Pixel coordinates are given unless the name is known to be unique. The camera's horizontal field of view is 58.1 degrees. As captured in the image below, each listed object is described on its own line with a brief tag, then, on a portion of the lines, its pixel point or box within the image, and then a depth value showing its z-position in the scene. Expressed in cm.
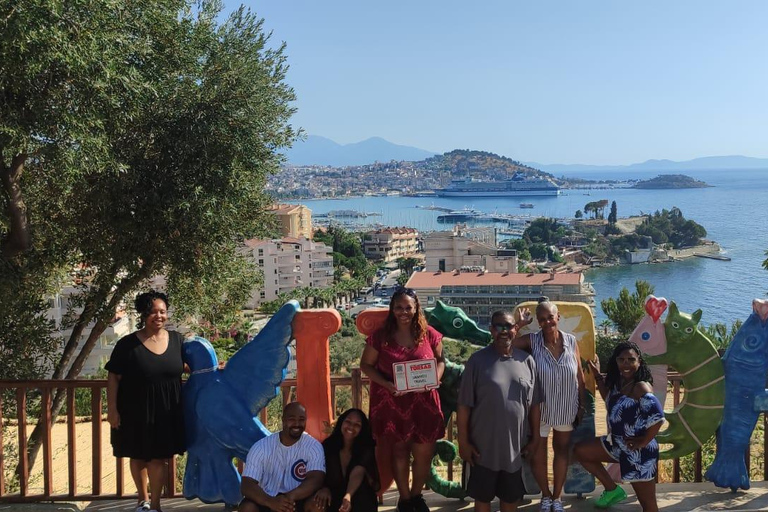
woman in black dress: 369
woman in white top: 377
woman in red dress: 370
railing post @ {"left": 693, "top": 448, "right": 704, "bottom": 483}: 459
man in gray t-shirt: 355
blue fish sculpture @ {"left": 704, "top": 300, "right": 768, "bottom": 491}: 423
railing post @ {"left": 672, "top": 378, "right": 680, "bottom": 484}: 456
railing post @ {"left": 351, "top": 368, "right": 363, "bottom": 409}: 416
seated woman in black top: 357
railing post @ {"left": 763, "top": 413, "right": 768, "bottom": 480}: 454
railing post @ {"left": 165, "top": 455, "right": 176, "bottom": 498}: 428
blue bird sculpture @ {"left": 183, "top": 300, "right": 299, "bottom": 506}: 393
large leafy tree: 553
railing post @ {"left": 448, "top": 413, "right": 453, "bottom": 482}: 432
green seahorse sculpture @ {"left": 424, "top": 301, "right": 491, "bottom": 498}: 415
